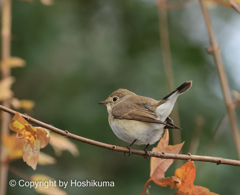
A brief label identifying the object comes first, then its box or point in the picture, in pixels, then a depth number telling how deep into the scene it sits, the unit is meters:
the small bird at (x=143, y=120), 4.79
